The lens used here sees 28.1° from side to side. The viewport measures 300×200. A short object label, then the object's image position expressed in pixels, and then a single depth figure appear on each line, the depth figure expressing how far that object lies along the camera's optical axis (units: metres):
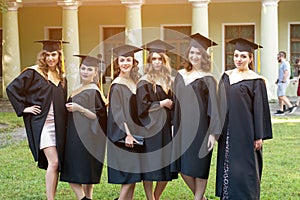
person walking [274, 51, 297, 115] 16.12
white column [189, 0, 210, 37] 19.17
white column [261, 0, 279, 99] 19.05
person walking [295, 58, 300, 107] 20.83
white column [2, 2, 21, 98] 20.52
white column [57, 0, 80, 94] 19.94
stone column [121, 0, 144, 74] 19.44
